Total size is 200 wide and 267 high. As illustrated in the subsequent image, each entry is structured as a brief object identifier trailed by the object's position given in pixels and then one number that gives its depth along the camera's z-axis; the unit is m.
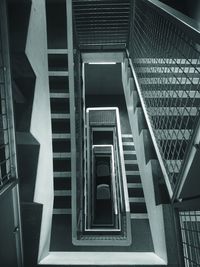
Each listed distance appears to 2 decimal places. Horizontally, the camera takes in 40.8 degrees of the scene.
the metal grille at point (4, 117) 1.71
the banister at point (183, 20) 1.38
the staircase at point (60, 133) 4.56
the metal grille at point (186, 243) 2.09
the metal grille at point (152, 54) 2.42
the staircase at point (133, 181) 4.66
